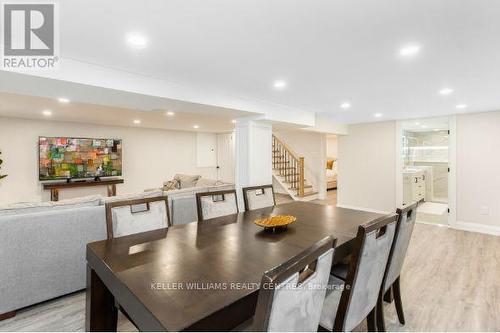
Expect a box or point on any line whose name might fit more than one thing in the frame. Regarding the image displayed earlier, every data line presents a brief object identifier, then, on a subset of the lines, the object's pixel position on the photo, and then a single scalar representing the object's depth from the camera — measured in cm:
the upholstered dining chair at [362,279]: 129
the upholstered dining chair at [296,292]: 78
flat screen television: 583
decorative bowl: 188
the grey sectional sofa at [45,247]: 206
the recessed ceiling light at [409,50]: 196
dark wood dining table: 95
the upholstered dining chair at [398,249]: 167
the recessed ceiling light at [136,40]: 177
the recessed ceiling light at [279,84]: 287
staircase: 716
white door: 888
